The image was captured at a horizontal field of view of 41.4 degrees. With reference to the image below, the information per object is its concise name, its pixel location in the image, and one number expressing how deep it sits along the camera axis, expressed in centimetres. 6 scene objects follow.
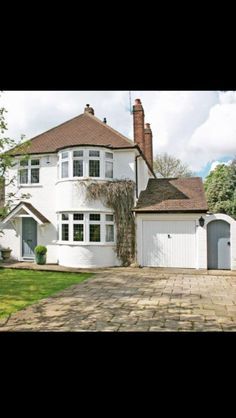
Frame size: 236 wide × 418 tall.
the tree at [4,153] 519
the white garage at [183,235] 1170
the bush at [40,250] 1314
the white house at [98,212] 1198
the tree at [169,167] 2459
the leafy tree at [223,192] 2199
